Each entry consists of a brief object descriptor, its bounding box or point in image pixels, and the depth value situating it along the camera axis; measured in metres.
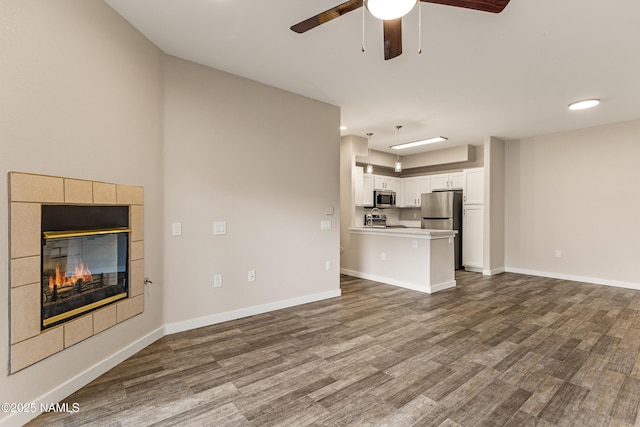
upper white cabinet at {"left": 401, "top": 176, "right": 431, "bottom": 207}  7.25
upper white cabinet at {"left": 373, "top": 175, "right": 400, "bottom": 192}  6.88
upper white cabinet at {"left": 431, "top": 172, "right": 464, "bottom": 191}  6.63
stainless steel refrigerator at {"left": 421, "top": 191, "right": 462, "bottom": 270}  6.39
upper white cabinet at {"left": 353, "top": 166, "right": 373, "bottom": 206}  5.91
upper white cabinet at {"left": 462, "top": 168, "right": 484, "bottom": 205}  6.20
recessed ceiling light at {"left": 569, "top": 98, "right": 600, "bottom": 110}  3.98
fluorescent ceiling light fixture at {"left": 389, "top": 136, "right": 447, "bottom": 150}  5.66
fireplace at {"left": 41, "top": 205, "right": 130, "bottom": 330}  1.89
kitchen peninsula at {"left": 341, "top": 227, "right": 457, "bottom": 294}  4.63
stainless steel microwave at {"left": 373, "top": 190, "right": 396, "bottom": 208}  6.74
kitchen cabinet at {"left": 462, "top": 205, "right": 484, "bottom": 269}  6.19
